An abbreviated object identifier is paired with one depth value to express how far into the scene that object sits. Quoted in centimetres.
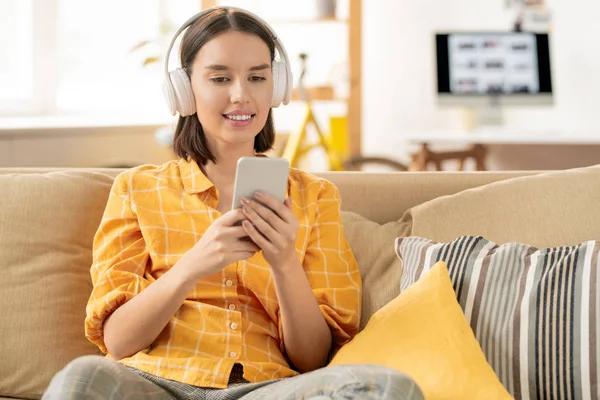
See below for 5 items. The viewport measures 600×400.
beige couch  237
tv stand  546
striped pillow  213
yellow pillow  208
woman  211
